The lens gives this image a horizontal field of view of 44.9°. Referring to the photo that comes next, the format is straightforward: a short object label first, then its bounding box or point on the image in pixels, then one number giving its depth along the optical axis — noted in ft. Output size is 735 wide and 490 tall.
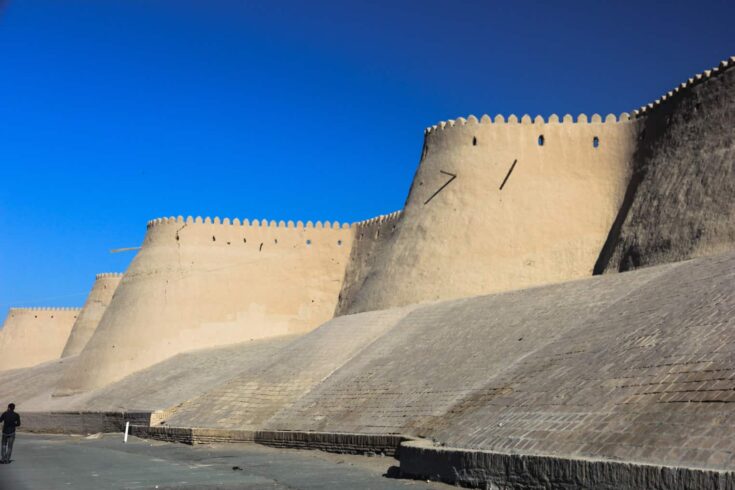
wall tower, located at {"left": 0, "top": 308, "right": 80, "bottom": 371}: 158.30
